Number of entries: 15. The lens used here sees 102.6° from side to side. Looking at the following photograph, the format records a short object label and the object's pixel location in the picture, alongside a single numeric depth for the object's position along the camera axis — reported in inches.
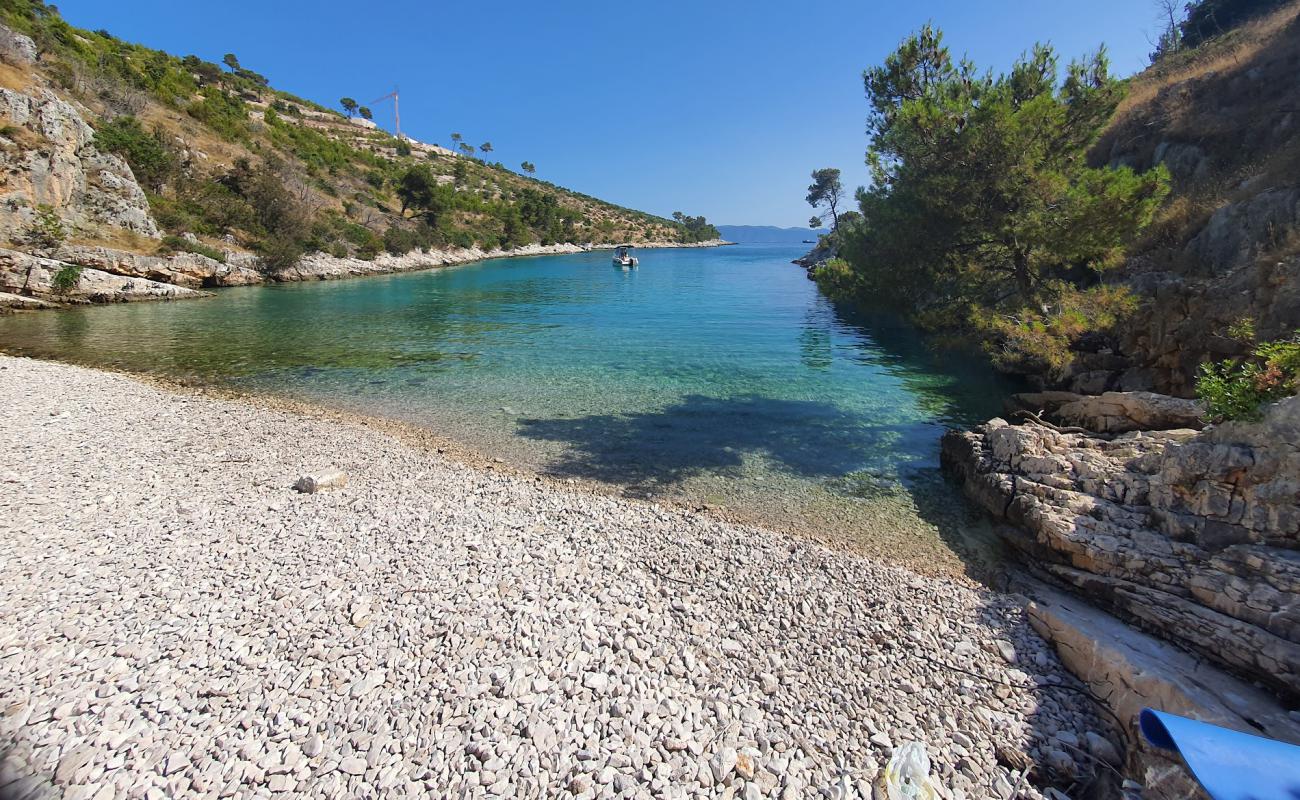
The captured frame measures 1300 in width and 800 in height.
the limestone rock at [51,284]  1066.1
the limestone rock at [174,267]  1262.7
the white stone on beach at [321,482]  328.8
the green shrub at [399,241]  2723.7
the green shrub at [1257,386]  243.9
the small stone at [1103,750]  167.3
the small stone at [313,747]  154.0
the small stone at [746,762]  156.7
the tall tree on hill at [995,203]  397.1
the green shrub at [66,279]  1099.9
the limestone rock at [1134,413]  368.2
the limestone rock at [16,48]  1562.5
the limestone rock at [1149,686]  156.9
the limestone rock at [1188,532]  195.6
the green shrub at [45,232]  1177.4
